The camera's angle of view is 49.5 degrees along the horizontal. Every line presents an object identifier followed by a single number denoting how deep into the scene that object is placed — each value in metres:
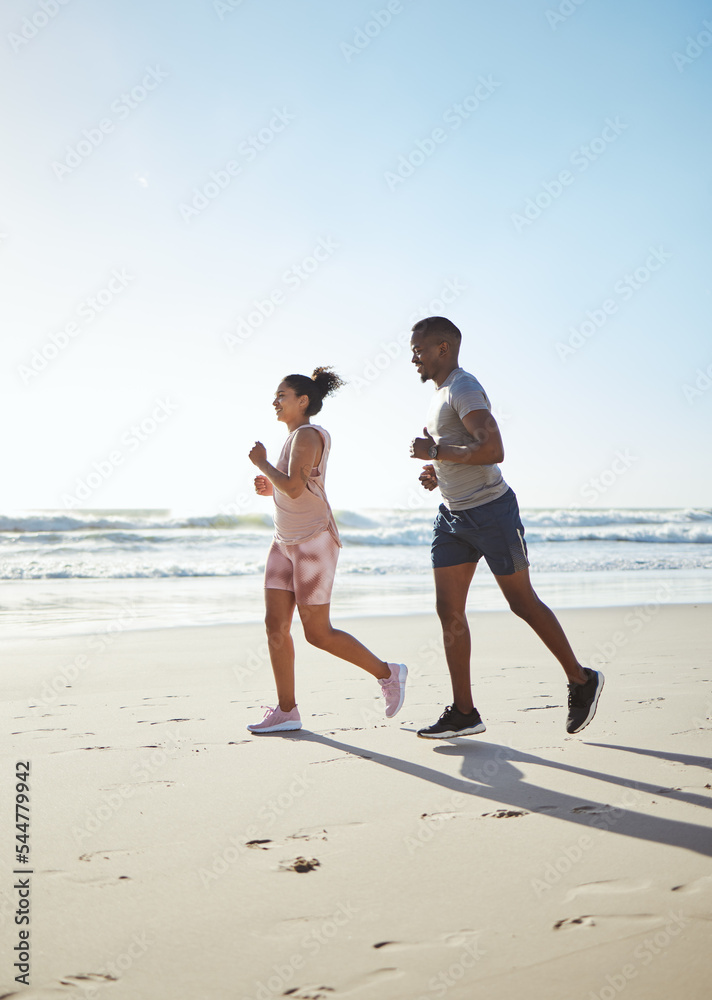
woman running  3.74
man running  3.41
